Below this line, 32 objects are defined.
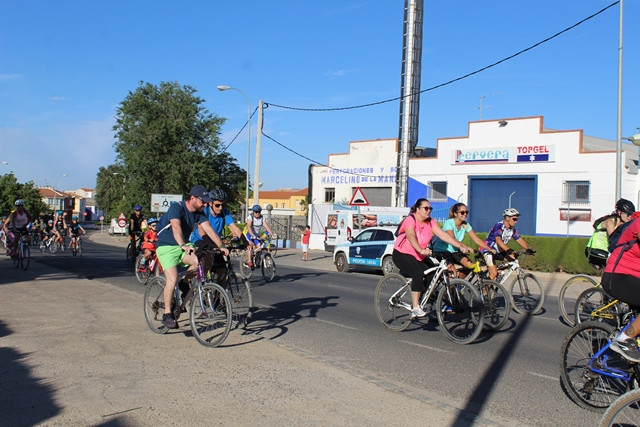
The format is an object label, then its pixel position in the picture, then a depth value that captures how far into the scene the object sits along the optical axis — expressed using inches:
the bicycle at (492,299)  332.2
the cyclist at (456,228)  360.5
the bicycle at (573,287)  376.5
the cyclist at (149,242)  561.0
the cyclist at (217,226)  313.0
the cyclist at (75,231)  883.4
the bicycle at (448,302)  304.5
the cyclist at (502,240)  379.9
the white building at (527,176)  1445.6
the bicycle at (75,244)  879.1
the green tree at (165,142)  1863.9
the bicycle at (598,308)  277.7
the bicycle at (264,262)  630.5
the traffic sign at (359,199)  891.4
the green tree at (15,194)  2861.7
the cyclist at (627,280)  179.9
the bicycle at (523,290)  397.4
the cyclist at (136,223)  713.0
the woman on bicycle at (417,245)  318.0
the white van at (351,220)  1258.0
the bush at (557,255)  804.1
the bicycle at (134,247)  731.7
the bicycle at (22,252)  650.8
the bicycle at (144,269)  552.2
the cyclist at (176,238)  288.8
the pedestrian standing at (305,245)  1133.1
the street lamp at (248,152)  1407.7
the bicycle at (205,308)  279.7
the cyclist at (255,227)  607.2
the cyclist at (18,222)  651.5
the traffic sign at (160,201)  1341.0
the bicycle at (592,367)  191.8
